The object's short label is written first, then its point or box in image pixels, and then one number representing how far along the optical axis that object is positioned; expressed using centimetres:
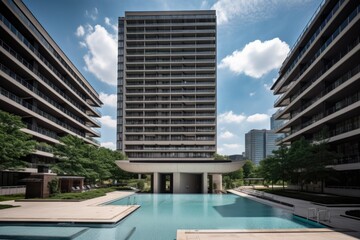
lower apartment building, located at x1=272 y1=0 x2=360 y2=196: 3325
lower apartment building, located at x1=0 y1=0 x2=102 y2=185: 3888
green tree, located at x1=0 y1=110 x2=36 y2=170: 2588
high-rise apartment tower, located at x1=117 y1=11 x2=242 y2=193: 8994
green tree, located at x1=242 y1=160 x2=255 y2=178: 9656
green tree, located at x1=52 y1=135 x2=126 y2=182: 3894
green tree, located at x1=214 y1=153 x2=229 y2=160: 8172
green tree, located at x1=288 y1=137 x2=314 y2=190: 3400
